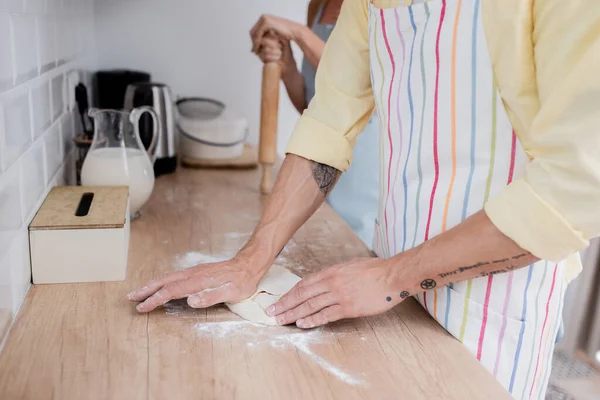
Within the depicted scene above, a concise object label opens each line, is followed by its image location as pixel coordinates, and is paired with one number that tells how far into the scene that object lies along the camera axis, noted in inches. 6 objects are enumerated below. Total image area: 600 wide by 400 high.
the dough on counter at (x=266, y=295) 30.2
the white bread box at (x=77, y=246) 32.8
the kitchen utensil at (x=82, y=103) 50.1
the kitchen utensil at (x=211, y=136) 64.8
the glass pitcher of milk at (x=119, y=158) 43.5
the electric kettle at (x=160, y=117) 56.9
